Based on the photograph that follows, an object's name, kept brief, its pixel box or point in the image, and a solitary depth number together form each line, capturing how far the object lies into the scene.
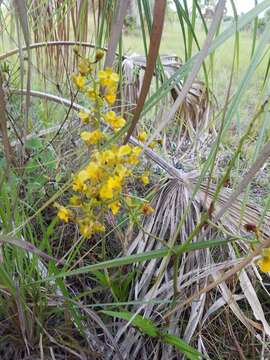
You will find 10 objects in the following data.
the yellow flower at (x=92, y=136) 0.56
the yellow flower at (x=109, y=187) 0.49
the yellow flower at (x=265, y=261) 0.46
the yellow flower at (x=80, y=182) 0.49
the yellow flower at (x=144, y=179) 0.65
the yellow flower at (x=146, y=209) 0.62
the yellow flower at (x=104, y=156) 0.49
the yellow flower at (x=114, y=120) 0.57
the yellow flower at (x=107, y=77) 0.52
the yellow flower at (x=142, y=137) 0.68
